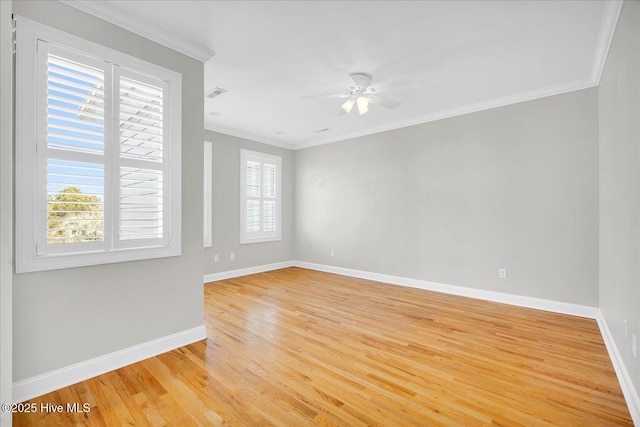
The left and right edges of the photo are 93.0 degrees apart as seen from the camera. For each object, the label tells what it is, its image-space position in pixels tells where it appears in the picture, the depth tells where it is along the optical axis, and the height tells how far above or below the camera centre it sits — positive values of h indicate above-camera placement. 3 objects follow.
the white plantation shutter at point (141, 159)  2.39 +0.43
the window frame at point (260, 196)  5.75 +0.30
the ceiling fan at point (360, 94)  3.24 +1.38
